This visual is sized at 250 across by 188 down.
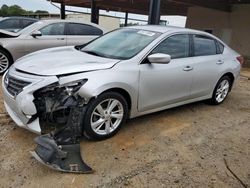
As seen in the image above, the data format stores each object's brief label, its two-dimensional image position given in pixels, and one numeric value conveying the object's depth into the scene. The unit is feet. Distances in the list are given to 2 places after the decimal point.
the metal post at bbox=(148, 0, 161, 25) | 22.22
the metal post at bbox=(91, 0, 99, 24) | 42.38
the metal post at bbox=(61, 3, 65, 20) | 48.47
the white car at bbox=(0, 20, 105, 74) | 16.32
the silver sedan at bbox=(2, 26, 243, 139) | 8.14
